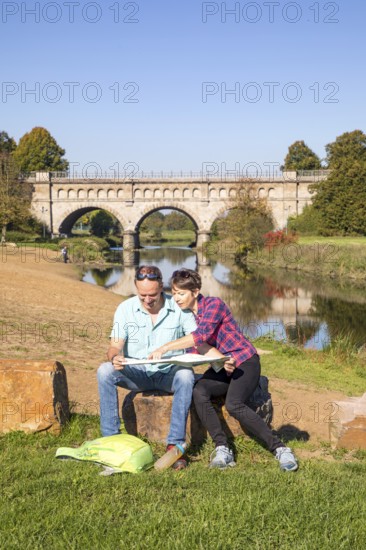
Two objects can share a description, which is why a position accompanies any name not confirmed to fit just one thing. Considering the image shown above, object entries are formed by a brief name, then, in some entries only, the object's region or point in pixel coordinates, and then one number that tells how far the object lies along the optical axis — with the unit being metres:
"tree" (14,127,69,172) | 70.25
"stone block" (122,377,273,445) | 5.50
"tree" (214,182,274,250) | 49.44
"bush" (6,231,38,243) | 47.15
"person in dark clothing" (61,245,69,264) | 39.62
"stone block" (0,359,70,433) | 5.45
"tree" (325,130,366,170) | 59.67
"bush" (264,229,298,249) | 46.87
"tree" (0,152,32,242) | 45.84
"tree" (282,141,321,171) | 70.25
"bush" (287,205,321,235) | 49.34
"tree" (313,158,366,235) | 45.50
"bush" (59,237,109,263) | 44.56
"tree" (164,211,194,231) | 124.62
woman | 5.25
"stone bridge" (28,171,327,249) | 57.69
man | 5.29
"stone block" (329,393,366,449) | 5.72
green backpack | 4.60
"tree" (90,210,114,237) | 75.22
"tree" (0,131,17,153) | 69.95
